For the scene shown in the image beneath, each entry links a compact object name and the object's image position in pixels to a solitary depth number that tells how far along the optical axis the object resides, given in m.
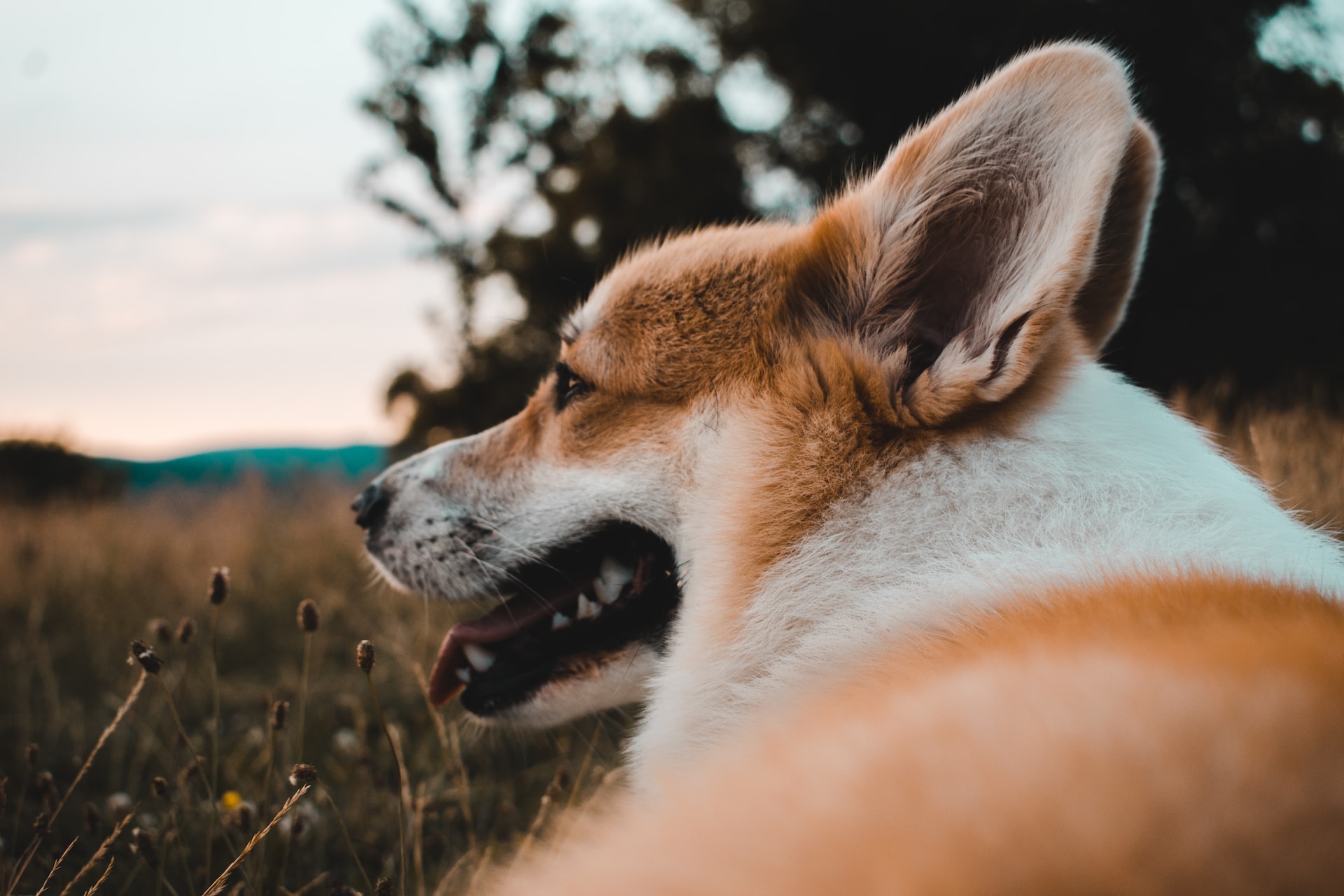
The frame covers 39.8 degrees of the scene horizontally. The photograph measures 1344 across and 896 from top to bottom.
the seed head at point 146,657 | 0.53
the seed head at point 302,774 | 0.51
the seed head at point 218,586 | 0.55
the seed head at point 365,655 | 0.53
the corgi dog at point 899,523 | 0.33
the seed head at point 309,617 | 0.56
